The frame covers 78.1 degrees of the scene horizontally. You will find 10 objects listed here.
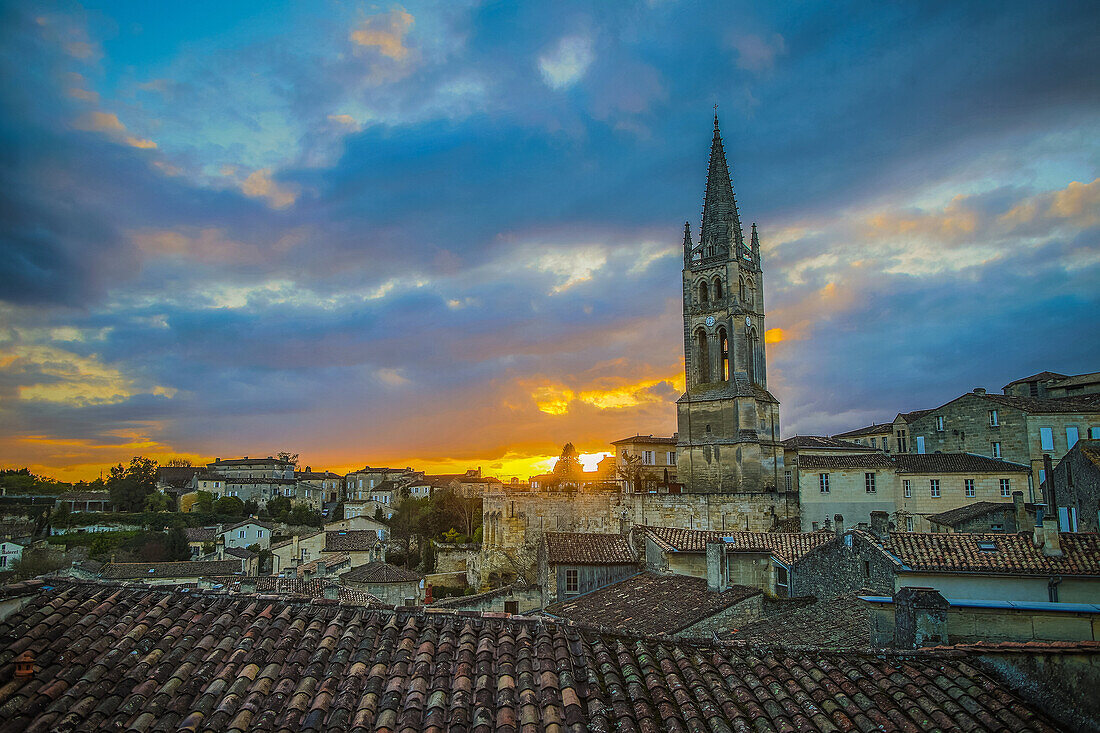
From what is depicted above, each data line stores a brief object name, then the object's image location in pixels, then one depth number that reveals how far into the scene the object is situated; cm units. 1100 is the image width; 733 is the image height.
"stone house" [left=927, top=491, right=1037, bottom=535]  3638
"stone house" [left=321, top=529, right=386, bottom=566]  5314
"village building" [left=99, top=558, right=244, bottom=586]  4275
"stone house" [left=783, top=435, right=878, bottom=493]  5233
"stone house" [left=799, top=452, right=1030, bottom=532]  4088
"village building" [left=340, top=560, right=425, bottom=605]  3797
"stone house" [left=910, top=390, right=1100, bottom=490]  4069
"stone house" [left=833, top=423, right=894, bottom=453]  5738
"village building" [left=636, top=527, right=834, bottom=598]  2631
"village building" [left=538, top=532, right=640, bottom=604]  3077
